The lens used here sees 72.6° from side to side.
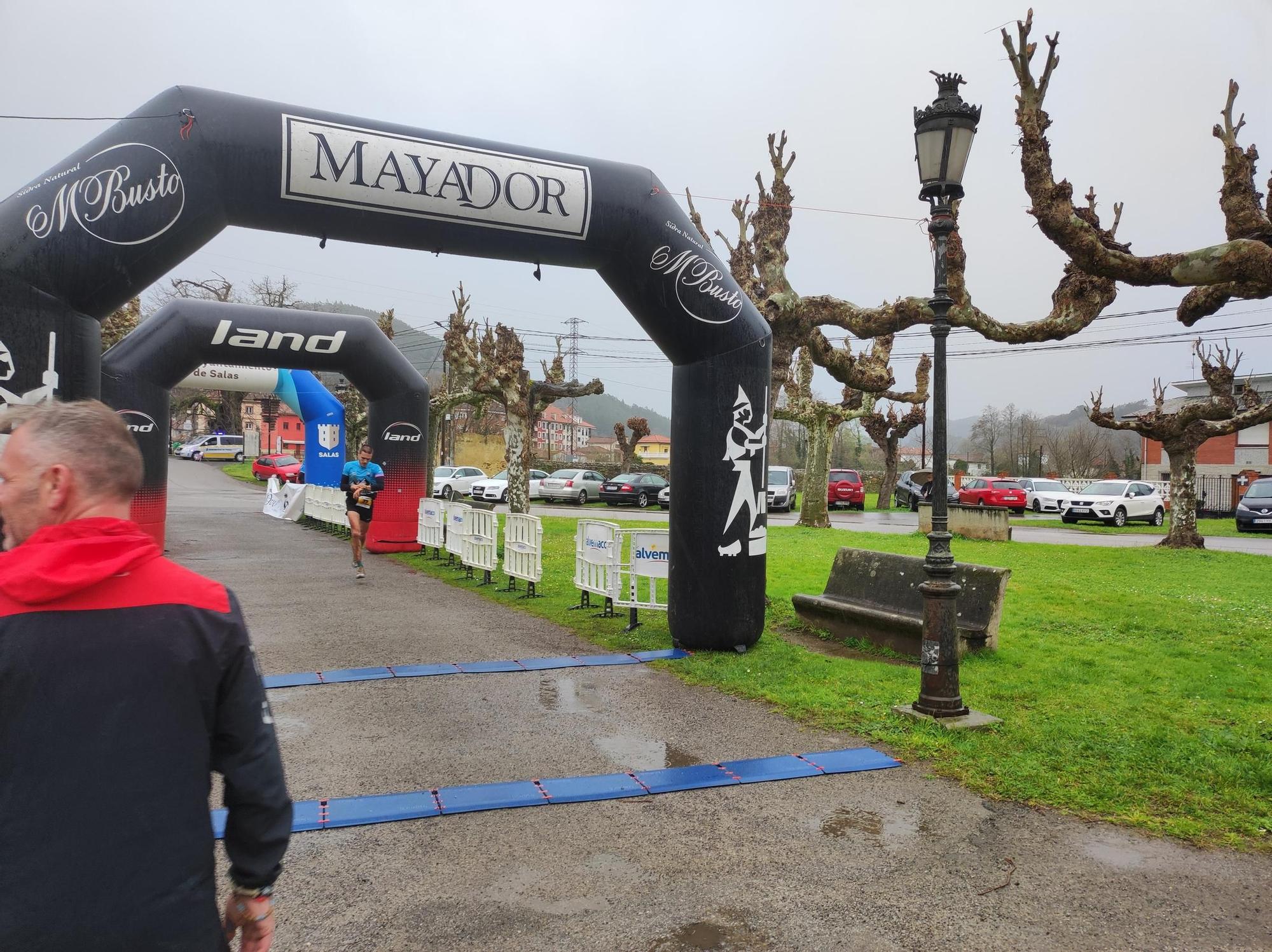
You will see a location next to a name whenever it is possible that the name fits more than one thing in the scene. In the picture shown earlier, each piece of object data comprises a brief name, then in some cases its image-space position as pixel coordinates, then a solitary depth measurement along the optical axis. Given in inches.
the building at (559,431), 4671.8
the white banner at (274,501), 1043.3
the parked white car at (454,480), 1337.4
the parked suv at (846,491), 1406.3
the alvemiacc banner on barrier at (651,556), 373.4
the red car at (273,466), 1588.3
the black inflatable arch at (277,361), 538.0
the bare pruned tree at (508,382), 797.2
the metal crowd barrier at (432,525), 628.4
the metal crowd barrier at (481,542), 518.5
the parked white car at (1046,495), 1423.5
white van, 2376.1
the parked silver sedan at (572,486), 1320.1
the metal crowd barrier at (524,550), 463.2
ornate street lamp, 244.4
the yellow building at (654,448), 4362.7
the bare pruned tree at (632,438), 1673.2
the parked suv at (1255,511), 1037.2
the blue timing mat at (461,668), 283.9
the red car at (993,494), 1309.1
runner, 523.5
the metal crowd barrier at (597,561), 394.6
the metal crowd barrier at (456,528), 566.3
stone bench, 321.4
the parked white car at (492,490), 1270.9
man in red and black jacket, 65.1
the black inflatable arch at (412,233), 239.1
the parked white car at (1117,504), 1157.1
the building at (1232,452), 1926.7
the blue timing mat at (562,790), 175.9
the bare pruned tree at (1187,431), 751.1
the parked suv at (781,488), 1261.1
